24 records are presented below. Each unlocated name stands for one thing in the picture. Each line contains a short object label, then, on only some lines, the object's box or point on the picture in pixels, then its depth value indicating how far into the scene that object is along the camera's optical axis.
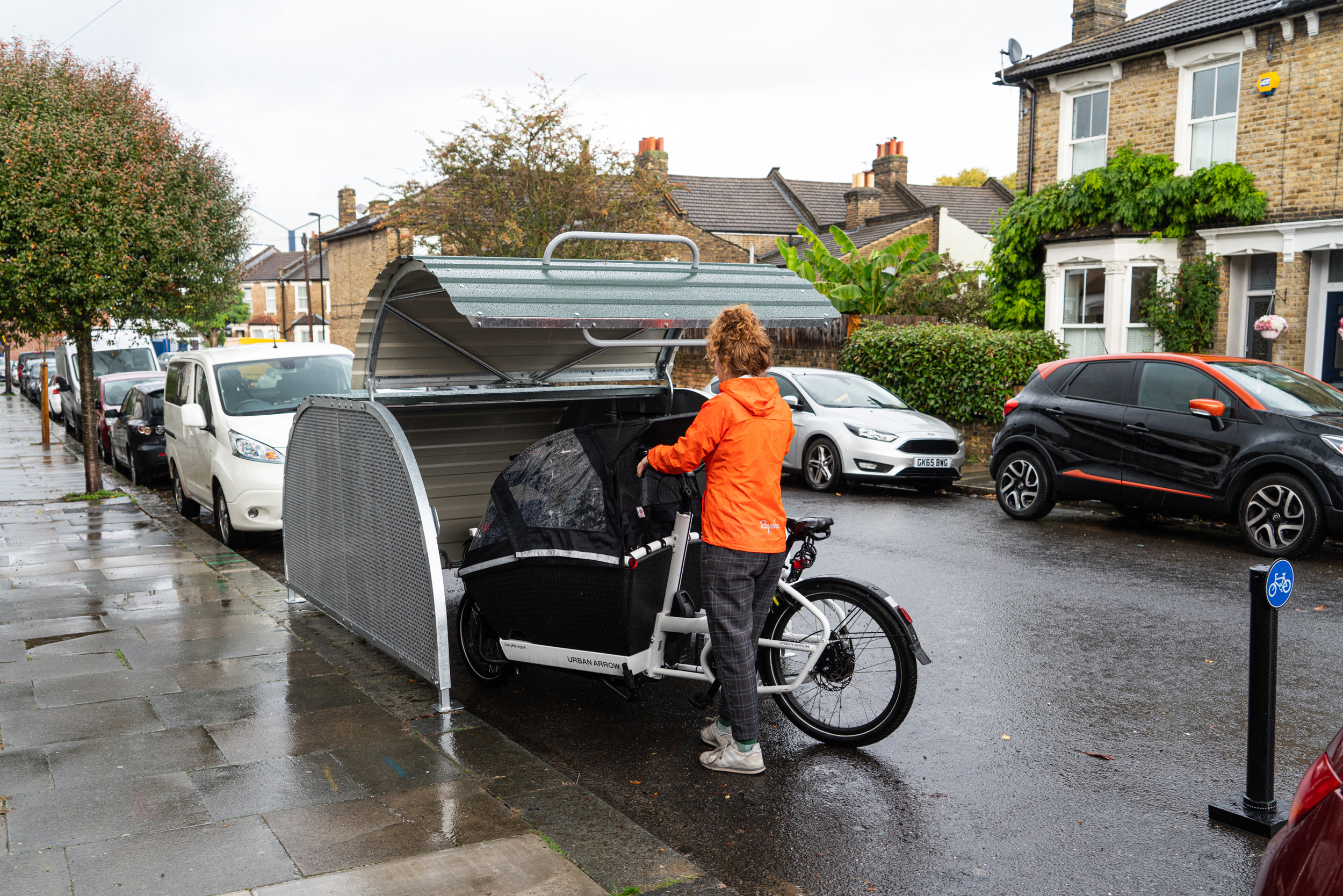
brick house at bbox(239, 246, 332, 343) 65.75
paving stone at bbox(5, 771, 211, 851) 3.98
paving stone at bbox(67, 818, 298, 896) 3.59
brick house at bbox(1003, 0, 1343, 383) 17.25
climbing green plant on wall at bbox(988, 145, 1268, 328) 18.27
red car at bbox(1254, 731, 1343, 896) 2.10
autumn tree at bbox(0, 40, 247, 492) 11.97
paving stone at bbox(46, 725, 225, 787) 4.59
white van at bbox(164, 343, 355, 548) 10.21
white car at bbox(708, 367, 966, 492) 13.54
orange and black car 9.20
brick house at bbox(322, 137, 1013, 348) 40.72
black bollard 4.04
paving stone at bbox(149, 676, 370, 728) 5.36
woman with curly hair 4.52
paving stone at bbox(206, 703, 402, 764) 4.87
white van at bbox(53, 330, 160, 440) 26.05
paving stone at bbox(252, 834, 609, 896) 3.55
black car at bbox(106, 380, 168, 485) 15.30
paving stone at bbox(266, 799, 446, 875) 3.78
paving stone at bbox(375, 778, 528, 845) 4.00
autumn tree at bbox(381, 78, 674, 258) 24.73
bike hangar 5.20
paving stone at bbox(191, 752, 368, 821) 4.26
